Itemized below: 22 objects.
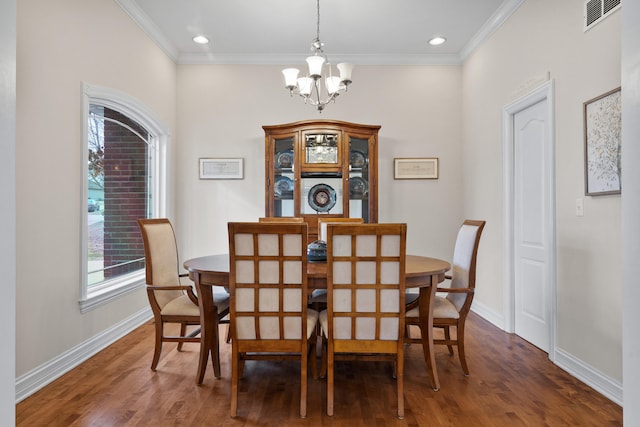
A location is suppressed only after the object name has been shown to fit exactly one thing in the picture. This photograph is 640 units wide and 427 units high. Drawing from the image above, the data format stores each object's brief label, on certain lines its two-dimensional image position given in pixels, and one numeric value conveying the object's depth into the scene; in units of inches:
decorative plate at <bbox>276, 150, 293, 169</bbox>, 156.3
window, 112.4
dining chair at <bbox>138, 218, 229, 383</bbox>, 93.0
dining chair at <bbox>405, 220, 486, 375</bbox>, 91.0
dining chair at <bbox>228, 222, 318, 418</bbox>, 71.7
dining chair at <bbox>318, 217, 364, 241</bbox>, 124.0
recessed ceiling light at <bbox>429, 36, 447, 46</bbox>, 153.5
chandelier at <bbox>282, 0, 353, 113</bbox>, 103.0
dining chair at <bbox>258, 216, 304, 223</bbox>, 131.3
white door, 109.0
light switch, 93.0
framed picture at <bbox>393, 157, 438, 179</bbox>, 172.2
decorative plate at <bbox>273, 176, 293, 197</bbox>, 156.9
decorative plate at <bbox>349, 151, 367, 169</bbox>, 156.3
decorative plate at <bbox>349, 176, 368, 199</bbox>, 156.8
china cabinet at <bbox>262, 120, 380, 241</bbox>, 154.6
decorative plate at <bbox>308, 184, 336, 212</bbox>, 156.6
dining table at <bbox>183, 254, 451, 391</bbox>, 80.1
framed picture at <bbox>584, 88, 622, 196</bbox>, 81.3
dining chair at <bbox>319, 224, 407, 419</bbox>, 71.4
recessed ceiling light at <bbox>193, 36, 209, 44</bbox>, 152.4
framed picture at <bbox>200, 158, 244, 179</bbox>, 171.0
